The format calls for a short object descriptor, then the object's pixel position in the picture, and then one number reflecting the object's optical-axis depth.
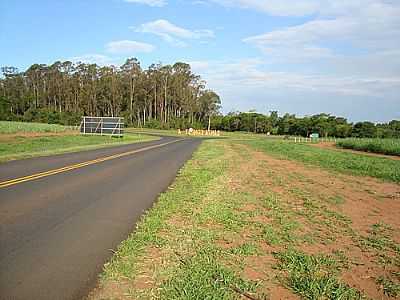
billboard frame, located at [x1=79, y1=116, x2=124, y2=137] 50.56
